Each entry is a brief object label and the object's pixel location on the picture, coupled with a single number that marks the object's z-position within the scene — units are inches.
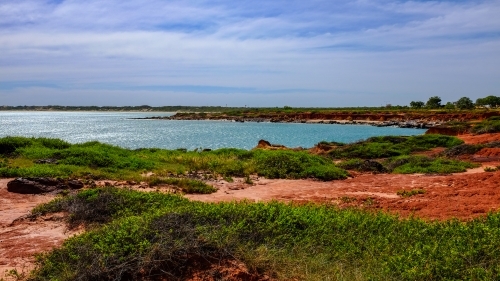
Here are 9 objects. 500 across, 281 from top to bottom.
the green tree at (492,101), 4062.5
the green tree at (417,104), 4921.3
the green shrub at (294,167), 644.7
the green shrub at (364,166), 758.5
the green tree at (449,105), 4317.7
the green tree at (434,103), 4734.3
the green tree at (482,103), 4242.6
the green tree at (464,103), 3912.4
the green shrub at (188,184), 500.1
